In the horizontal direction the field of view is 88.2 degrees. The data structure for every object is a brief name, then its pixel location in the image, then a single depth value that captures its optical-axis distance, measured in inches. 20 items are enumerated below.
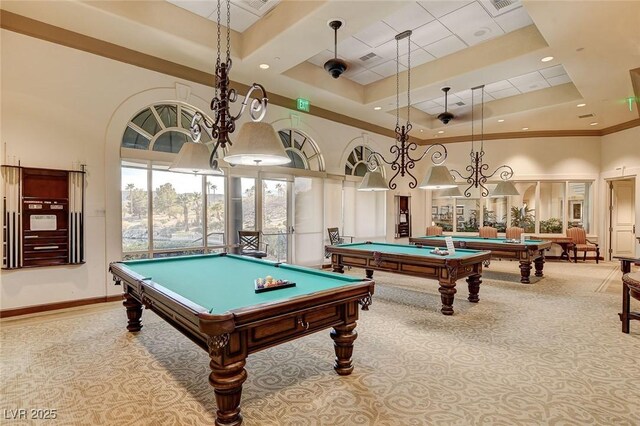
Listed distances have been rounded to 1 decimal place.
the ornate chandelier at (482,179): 291.9
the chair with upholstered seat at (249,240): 263.3
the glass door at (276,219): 292.2
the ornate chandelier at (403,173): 216.2
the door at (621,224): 386.6
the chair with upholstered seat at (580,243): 367.2
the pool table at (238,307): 84.1
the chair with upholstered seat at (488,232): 369.6
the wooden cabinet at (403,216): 421.4
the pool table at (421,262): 180.4
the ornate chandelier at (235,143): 114.7
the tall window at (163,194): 218.8
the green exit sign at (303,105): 298.2
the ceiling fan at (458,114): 336.8
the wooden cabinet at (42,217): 172.7
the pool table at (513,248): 251.8
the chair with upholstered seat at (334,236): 317.9
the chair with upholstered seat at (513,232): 367.6
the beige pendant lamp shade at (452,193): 284.2
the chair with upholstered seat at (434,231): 398.6
